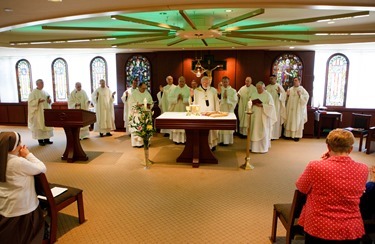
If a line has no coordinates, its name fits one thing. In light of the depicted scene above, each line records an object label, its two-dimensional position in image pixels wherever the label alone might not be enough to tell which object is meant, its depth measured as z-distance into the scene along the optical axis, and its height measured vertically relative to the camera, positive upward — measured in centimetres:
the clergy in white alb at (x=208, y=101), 716 -56
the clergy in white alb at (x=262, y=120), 741 -108
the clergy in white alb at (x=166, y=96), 930 -57
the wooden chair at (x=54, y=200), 303 -146
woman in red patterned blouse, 211 -84
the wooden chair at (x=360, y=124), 779 -127
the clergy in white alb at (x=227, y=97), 851 -54
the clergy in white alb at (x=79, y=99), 911 -65
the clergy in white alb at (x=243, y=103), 901 -78
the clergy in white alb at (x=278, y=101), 906 -71
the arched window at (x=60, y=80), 1172 -6
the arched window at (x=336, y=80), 992 -5
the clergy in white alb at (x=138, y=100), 795 -61
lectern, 620 -89
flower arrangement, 600 -101
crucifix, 791 +45
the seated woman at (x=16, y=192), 260 -107
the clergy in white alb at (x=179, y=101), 833 -66
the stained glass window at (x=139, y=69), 1030 +35
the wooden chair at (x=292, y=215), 279 -145
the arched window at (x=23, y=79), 1209 -2
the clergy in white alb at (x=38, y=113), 823 -100
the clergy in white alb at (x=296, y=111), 901 -102
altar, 576 -98
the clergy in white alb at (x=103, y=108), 961 -98
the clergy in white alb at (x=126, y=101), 917 -74
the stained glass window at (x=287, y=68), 970 +36
